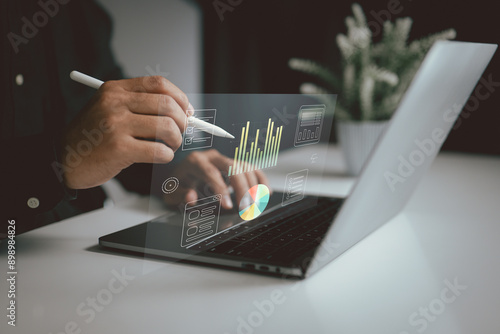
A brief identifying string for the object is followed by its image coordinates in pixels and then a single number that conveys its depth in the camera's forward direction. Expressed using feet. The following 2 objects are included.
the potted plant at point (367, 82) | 4.89
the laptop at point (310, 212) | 1.86
